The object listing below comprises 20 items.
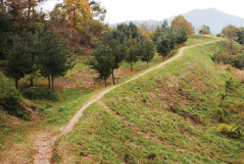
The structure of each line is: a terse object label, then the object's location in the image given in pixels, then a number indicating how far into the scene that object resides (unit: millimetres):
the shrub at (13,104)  14891
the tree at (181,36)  62469
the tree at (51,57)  26812
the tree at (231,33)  89375
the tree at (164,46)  49062
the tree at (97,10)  66062
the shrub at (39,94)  22730
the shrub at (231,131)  22669
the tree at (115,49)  32844
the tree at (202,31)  105812
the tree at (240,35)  88912
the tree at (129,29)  69312
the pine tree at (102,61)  29500
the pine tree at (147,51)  43156
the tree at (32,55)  25391
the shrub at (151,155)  14627
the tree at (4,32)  32559
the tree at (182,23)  87875
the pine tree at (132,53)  43500
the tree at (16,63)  23855
